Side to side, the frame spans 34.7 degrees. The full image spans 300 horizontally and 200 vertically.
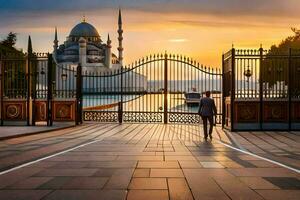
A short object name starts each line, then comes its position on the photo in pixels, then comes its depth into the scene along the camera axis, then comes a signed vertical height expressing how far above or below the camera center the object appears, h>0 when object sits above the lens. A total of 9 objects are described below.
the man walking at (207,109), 16.86 -0.45
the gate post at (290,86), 20.16 +0.40
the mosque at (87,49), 116.38 +11.93
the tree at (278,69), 19.97 +1.15
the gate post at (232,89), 20.05 +0.30
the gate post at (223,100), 22.25 -0.20
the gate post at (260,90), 20.03 +0.26
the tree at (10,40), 38.12 +4.57
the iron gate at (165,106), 26.05 -0.54
